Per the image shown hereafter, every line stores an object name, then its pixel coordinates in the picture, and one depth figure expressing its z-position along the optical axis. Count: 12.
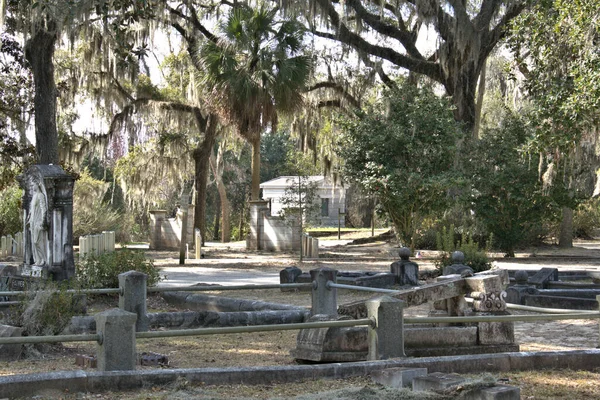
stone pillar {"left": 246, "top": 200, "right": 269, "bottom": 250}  32.09
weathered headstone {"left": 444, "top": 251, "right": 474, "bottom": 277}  10.36
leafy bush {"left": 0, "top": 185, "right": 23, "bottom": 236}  29.89
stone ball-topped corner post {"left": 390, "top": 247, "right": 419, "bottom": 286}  17.47
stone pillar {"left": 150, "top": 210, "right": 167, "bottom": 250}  35.12
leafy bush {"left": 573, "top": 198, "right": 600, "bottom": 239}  36.04
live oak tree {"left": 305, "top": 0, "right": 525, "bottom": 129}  26.17
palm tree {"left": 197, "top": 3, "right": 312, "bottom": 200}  25.75
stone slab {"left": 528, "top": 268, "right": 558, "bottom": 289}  15.49
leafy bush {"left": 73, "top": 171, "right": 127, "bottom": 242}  34.00
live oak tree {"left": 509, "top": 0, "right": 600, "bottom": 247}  16.78
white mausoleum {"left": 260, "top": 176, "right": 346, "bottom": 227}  54.16
